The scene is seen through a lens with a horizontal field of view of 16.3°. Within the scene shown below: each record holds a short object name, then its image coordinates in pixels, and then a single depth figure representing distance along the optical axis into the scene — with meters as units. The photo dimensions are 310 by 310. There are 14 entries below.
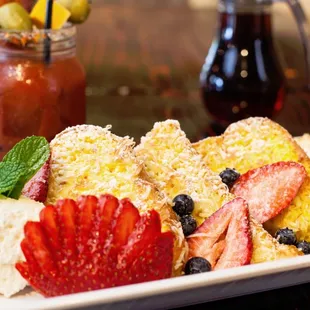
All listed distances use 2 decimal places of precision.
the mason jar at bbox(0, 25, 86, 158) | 0.84
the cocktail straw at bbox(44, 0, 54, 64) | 0.81
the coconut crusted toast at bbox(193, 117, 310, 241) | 0.76
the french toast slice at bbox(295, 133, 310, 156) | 0.84
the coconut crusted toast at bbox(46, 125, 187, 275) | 0.64
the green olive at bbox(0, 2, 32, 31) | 0.82
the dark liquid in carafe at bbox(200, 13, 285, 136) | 1.04
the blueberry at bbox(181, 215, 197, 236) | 0.66
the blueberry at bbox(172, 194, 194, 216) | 0.67
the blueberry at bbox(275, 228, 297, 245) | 0.68
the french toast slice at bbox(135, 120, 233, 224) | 0.68
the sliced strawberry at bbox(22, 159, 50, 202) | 0.65
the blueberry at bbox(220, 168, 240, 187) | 0.73
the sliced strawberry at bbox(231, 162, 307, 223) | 0.70
